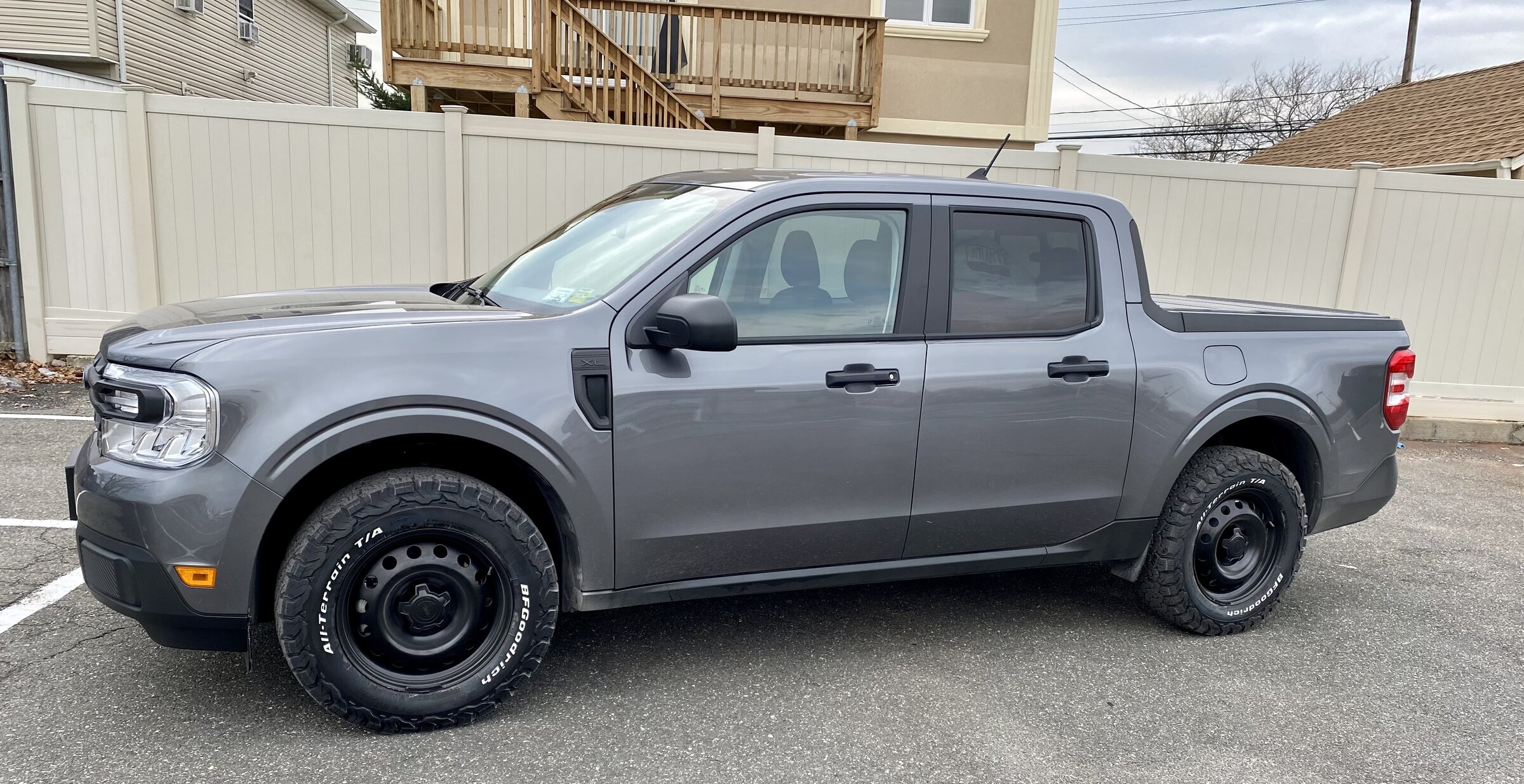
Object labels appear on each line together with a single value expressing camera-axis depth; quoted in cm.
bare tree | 4056
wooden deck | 1177
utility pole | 2934
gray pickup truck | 289
